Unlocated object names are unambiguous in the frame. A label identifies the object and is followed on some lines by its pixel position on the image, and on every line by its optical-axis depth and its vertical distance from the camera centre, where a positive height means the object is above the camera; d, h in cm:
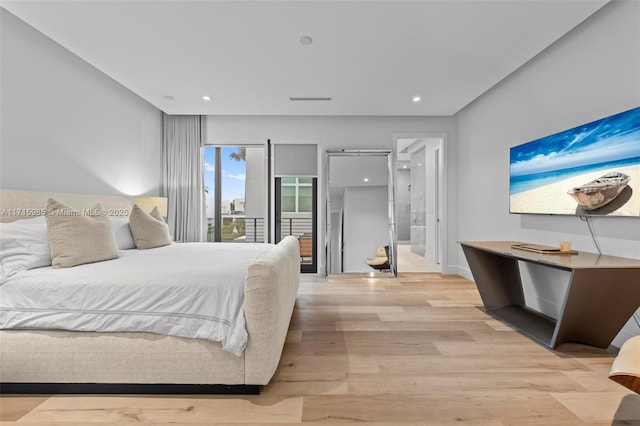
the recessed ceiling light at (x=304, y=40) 246 +152
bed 153 -75
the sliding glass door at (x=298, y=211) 472 +5
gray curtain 461 +66
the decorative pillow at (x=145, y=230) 272 -16
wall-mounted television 194 +36
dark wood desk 182 -56
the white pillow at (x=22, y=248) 167 -21
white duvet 153 -50
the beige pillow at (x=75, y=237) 181 -16
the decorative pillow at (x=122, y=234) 262 -19
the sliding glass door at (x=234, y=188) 526 +49
